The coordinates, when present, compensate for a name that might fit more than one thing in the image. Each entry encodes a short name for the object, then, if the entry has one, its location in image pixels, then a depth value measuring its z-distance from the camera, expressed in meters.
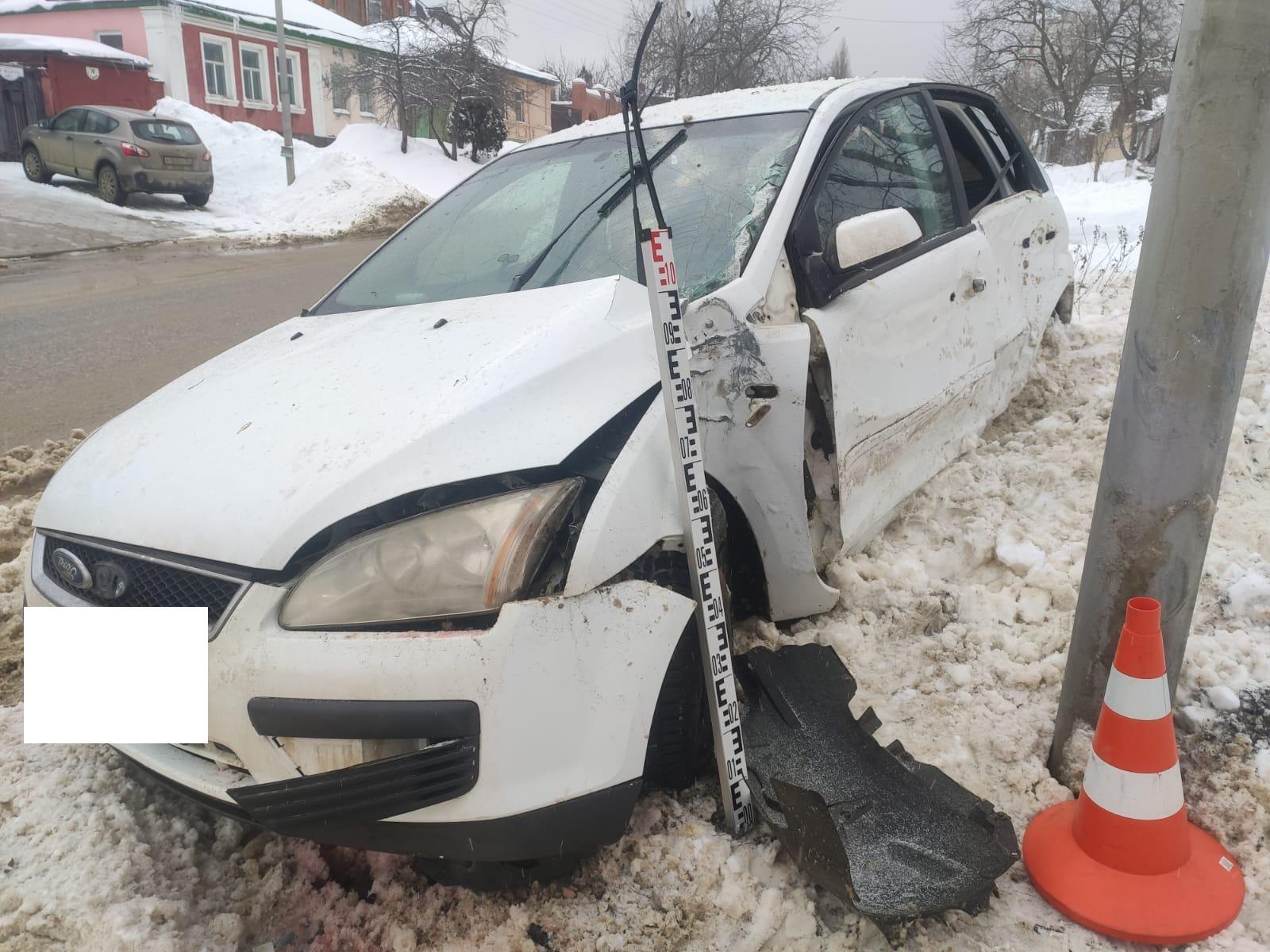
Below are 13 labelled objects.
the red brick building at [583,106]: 35.53
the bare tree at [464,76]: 27.73
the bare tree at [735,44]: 26.72
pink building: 27.38
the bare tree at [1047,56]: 27.45
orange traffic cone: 1.87
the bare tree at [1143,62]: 24.94
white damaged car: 1.64
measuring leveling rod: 1.89
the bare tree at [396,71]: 27.69
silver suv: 16.42
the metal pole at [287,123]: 20.05
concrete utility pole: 1.81
